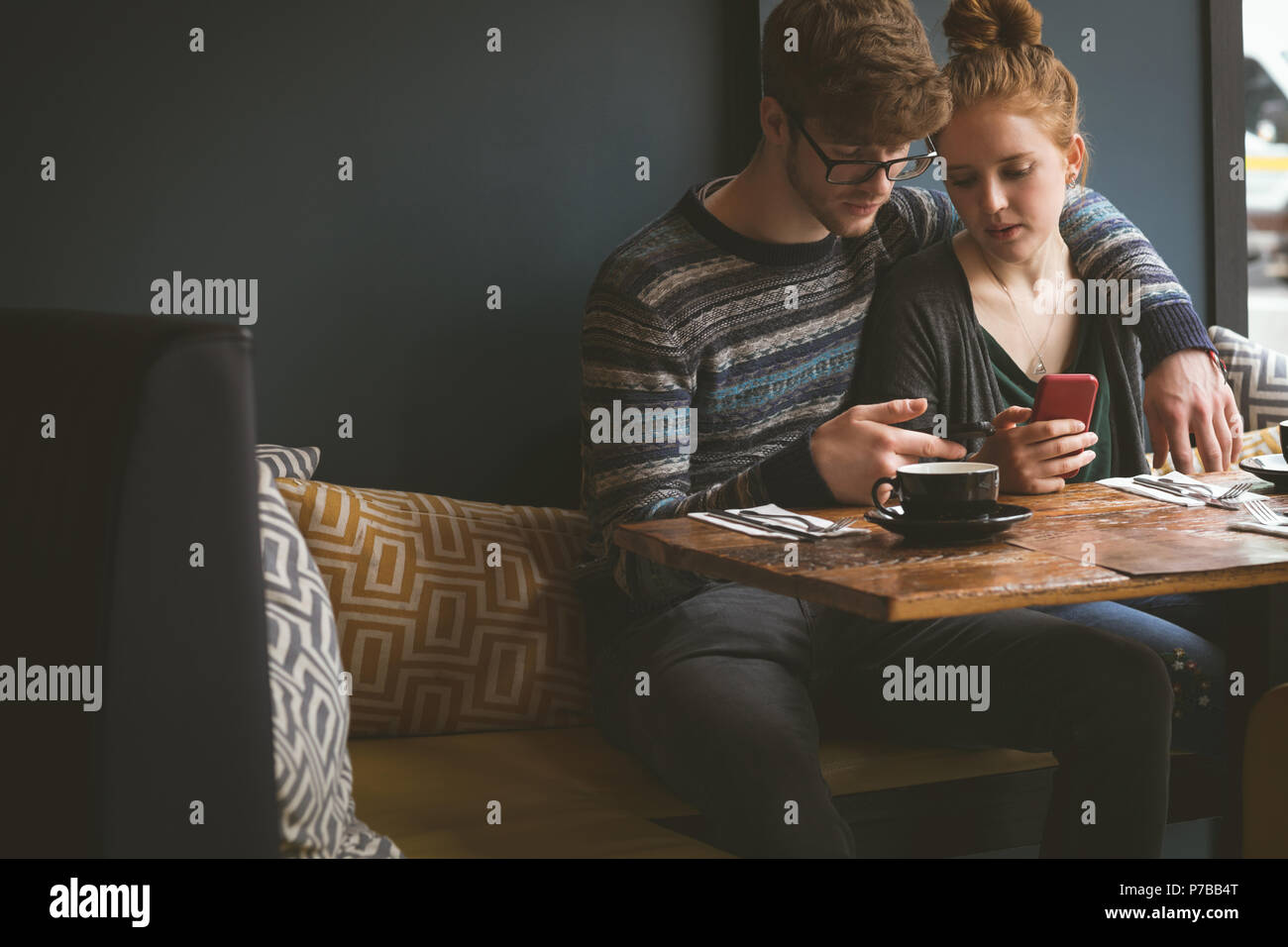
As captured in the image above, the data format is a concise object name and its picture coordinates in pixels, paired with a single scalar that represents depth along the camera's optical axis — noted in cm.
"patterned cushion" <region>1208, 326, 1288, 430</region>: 265
